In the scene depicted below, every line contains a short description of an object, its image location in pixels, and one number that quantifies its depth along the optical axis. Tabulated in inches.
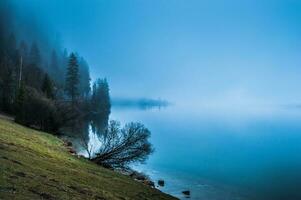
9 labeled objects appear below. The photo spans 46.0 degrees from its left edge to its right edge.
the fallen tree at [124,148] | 1732.3
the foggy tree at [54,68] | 6011.8
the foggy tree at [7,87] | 2884.6
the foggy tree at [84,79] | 5821.9
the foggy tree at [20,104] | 2199.7
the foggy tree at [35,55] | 5212.1
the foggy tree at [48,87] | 2800.9
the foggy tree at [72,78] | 3959.2
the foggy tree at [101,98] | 4923.0
